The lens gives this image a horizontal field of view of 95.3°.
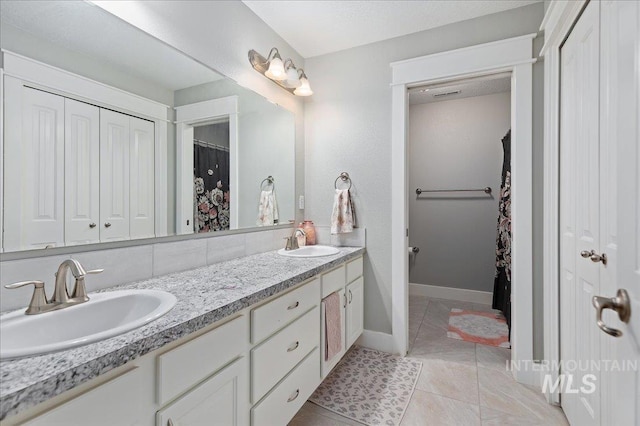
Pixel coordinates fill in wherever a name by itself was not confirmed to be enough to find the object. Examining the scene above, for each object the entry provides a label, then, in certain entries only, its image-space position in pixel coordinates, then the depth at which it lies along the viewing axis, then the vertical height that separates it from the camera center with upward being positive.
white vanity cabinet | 0.64 -0.51
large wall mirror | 0.95 +0.32
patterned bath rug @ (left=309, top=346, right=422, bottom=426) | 1.63 -1.12
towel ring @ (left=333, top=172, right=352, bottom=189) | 2.43 +0.29
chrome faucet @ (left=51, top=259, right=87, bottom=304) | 0.89 -0.21
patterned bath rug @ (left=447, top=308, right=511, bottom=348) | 2.49 -1.09
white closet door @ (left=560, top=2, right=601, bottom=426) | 1.25 +0.02
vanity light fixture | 2.03 +1.02
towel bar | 3.39 +0.26
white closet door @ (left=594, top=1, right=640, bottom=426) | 0.69 +0.03
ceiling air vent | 3.31 +1.37
